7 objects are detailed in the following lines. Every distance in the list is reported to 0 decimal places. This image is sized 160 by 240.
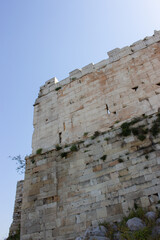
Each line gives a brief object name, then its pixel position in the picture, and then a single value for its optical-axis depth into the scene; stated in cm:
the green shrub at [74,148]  810
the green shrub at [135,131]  718
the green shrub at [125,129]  734
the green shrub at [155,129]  682
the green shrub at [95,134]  797
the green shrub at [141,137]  692
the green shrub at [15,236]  866
